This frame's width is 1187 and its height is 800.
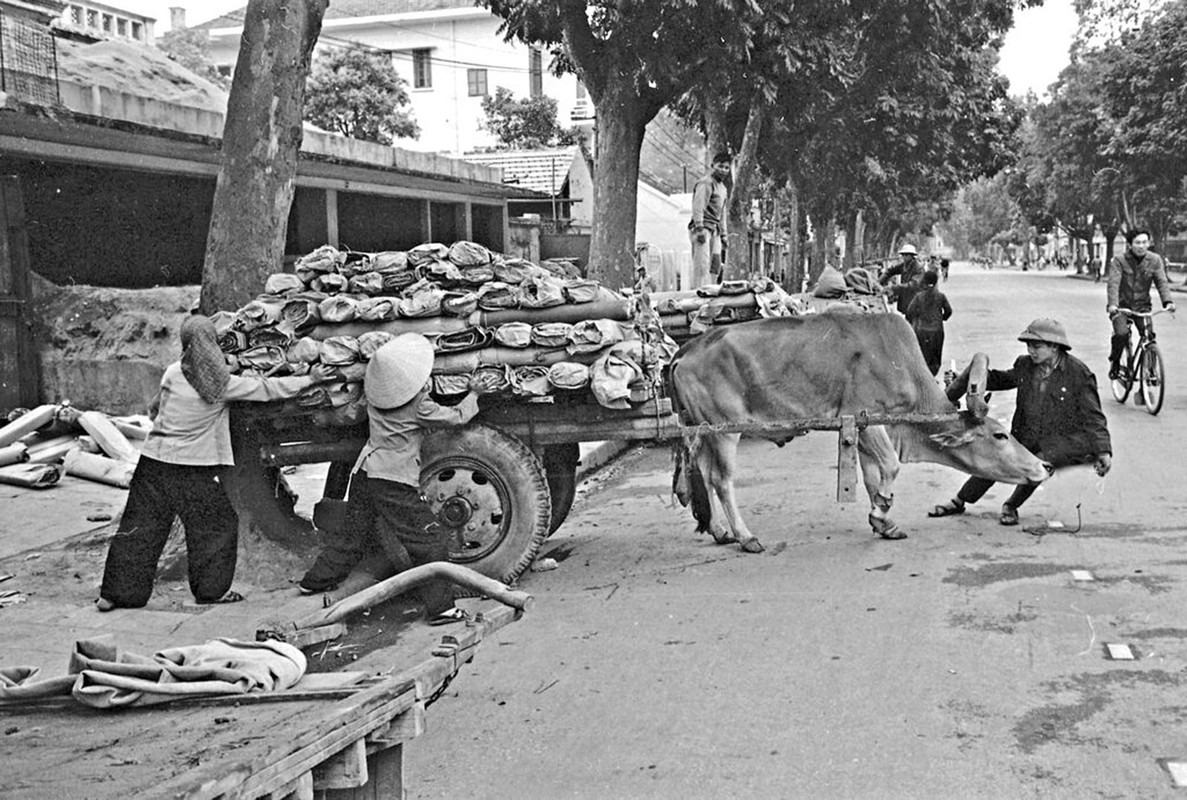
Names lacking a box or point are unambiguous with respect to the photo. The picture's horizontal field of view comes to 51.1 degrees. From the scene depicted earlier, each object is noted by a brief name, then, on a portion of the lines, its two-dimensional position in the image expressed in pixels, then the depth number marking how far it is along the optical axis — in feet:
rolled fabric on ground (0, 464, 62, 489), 34.42
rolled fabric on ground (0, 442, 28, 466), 35.73
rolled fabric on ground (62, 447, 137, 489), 35.42
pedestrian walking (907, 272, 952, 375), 44.60
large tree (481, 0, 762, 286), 48.34
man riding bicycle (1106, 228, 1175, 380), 43.04
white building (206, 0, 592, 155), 175.83
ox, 27.20
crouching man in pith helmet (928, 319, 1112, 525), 26.99
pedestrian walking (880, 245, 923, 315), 49.85
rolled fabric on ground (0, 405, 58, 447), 36.88
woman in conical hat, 23.31
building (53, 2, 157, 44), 117.91
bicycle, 42.22
